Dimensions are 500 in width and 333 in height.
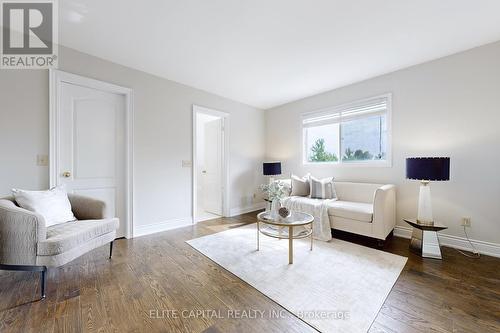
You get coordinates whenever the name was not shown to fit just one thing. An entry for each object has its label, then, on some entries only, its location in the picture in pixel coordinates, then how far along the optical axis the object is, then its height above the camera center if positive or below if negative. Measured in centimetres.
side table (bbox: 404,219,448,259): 235 -90
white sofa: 255 -62
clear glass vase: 259 -54
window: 329 +57
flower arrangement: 258 -35
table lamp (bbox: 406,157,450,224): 227 -10
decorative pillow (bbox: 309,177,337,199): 341 -42
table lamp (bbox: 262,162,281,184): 426 -10
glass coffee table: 219 -65
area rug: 147 -106
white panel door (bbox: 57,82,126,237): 254 +25
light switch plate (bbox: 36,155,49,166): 231 +3
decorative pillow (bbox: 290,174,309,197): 370 -41
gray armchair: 161 -65
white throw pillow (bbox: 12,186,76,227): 189 -39
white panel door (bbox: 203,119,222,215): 438 -11
